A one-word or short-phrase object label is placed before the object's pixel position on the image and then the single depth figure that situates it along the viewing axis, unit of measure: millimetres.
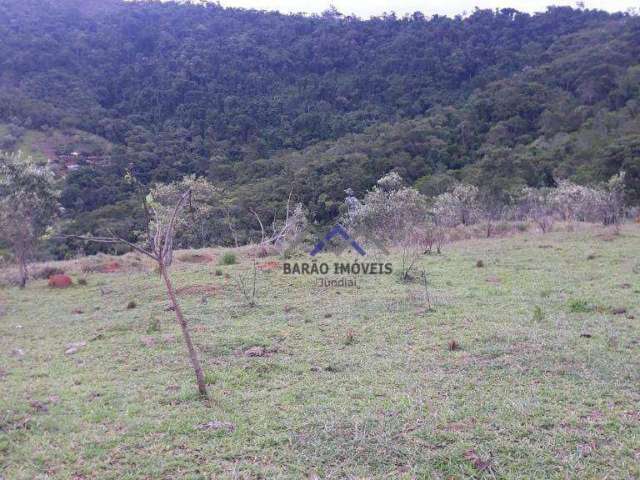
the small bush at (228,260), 18312
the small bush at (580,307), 9812
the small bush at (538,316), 9172
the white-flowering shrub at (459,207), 29625
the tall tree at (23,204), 16531
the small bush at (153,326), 10062
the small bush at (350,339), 8648
